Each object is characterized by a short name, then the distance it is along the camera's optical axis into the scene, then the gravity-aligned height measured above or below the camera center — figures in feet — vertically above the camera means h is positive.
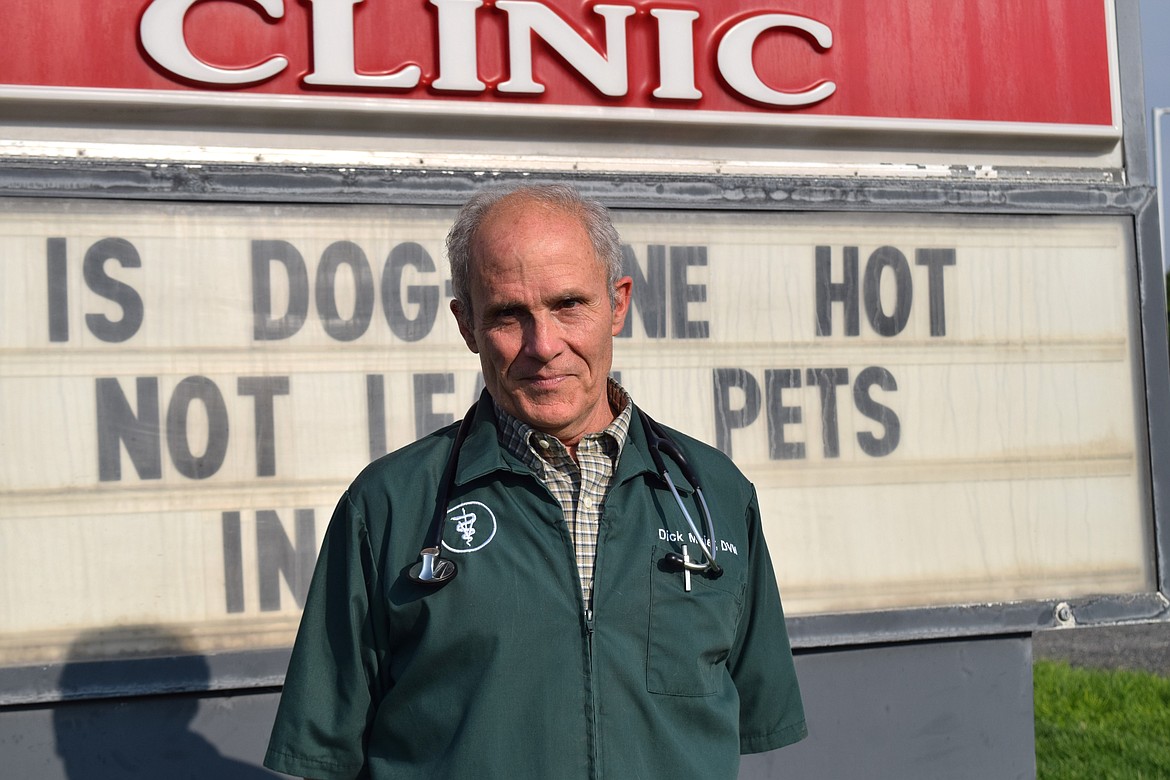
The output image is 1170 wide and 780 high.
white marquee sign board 10.44 +0.28
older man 6.49 -0.86
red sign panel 10.63 +3.38
